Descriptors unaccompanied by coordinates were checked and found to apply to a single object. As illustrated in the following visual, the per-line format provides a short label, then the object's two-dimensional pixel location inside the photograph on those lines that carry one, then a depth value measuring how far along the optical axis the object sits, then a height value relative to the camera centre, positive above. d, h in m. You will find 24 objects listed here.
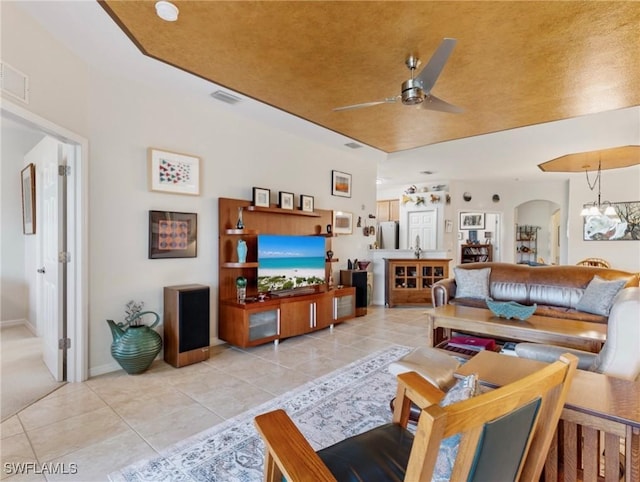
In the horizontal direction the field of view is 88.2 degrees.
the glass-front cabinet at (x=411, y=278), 6.34 -0.83
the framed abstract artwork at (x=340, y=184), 5.50 +0.88
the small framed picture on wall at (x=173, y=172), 3.35 +0.67
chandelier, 6.30 +0.66
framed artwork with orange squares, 3.36 +0.01
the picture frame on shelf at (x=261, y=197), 4.19 +0.50
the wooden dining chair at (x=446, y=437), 0.66 -0.56
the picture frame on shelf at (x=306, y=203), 4.80 +0.47
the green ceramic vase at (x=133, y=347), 2.90 -0.99
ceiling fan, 2.13 +1.15
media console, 3.73 -0.78
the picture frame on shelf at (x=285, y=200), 4.48 +0.49
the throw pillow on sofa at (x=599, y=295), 3.65 -0.68
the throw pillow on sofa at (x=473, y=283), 4.53 -0.66
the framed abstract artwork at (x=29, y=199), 4.19 +0.49
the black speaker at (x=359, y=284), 5.44 -0.81
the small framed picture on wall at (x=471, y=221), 9.13 +0.40
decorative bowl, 3.18 -0.74
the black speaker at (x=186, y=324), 3.20 -0.89
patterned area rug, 1.76 -1.27
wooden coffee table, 2.74 -0.83
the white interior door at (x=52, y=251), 2.88 -0.15
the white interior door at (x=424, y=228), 8.30 +0.18
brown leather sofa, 3.92 -0.68
